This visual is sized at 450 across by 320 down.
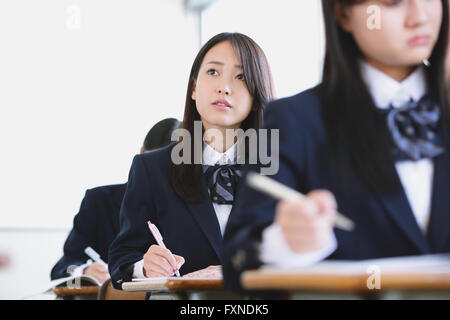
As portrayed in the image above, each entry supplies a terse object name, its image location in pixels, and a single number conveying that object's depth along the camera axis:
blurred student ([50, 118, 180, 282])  2.73
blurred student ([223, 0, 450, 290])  1.25
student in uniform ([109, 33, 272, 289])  1.83
